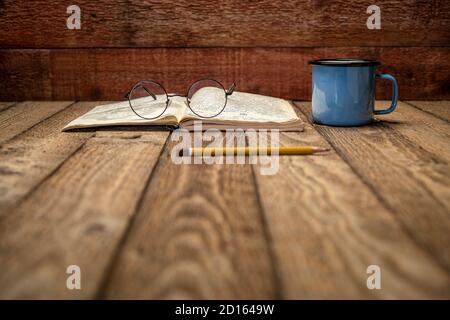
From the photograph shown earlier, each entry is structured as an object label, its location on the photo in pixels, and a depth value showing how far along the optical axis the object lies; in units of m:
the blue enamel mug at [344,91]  1.09
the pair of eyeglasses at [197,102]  1.11
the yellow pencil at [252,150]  0.87
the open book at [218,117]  1.06
